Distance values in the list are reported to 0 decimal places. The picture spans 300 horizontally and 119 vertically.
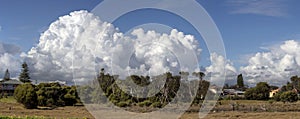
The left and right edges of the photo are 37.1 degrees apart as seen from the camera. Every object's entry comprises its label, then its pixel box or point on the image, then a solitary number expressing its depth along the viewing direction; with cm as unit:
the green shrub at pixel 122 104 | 4459
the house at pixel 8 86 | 10044
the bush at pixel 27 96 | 5488
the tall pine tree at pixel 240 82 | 12401
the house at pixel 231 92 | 10050
